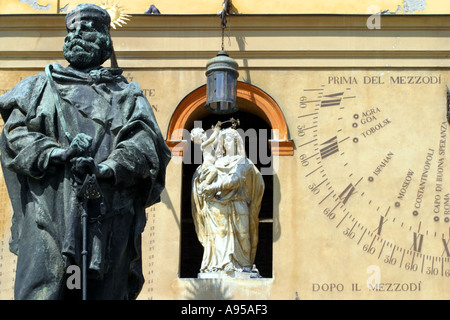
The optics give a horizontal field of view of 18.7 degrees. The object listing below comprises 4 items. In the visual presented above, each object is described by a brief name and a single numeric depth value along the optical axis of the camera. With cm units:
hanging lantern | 1202
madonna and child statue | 1170
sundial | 1233
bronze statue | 528
